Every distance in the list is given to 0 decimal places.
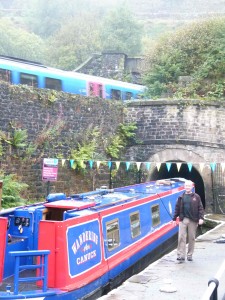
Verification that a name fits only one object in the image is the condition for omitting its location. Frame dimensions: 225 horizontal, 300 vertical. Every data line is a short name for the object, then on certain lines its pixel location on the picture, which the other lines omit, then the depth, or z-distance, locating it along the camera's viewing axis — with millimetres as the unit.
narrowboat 5852
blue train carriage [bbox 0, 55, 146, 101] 14705
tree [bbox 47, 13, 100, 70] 41219
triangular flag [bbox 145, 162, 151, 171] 15509
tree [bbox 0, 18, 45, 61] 46875
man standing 7629
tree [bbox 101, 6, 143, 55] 44344
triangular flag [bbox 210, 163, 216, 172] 14360
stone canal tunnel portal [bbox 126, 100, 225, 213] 15422
